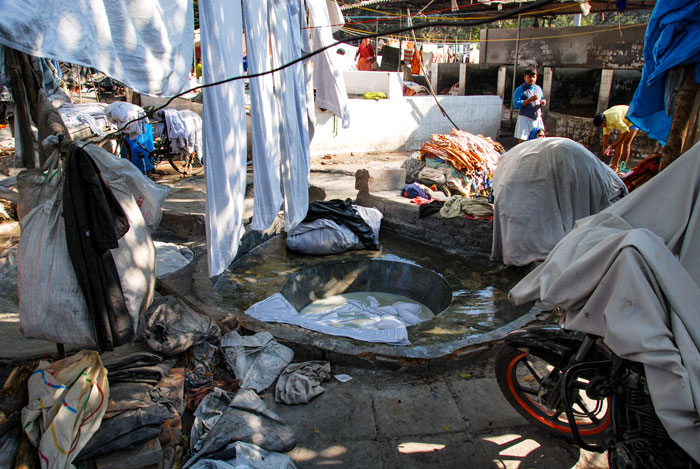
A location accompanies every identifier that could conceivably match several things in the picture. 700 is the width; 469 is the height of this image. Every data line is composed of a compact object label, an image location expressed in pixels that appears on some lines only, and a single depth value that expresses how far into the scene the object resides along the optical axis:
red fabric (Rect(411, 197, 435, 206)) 7.17
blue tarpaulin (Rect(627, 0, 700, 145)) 3.51
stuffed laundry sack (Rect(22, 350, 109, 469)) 2.47
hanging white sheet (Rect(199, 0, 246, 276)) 3.35
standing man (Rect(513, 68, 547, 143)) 10.46
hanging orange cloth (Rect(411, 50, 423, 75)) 19.52
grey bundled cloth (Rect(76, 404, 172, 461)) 2.58
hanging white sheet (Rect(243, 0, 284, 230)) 3.99
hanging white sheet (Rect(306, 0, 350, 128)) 5.57
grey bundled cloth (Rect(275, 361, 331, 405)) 3.50
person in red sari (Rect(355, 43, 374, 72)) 20.58
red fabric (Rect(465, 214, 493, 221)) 6.37
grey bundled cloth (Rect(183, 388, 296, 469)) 2.80
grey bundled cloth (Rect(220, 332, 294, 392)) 3.64
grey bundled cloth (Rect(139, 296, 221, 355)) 3.48
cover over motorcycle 2.04
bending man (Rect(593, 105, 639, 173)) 10.18
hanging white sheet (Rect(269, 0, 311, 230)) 4.51
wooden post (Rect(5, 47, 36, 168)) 3.32
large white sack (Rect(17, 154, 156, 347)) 2.61
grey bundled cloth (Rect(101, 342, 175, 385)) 3.13
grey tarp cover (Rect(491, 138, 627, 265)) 5.25
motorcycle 2.37
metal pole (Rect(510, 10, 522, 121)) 16.44
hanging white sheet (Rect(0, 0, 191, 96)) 2.08
